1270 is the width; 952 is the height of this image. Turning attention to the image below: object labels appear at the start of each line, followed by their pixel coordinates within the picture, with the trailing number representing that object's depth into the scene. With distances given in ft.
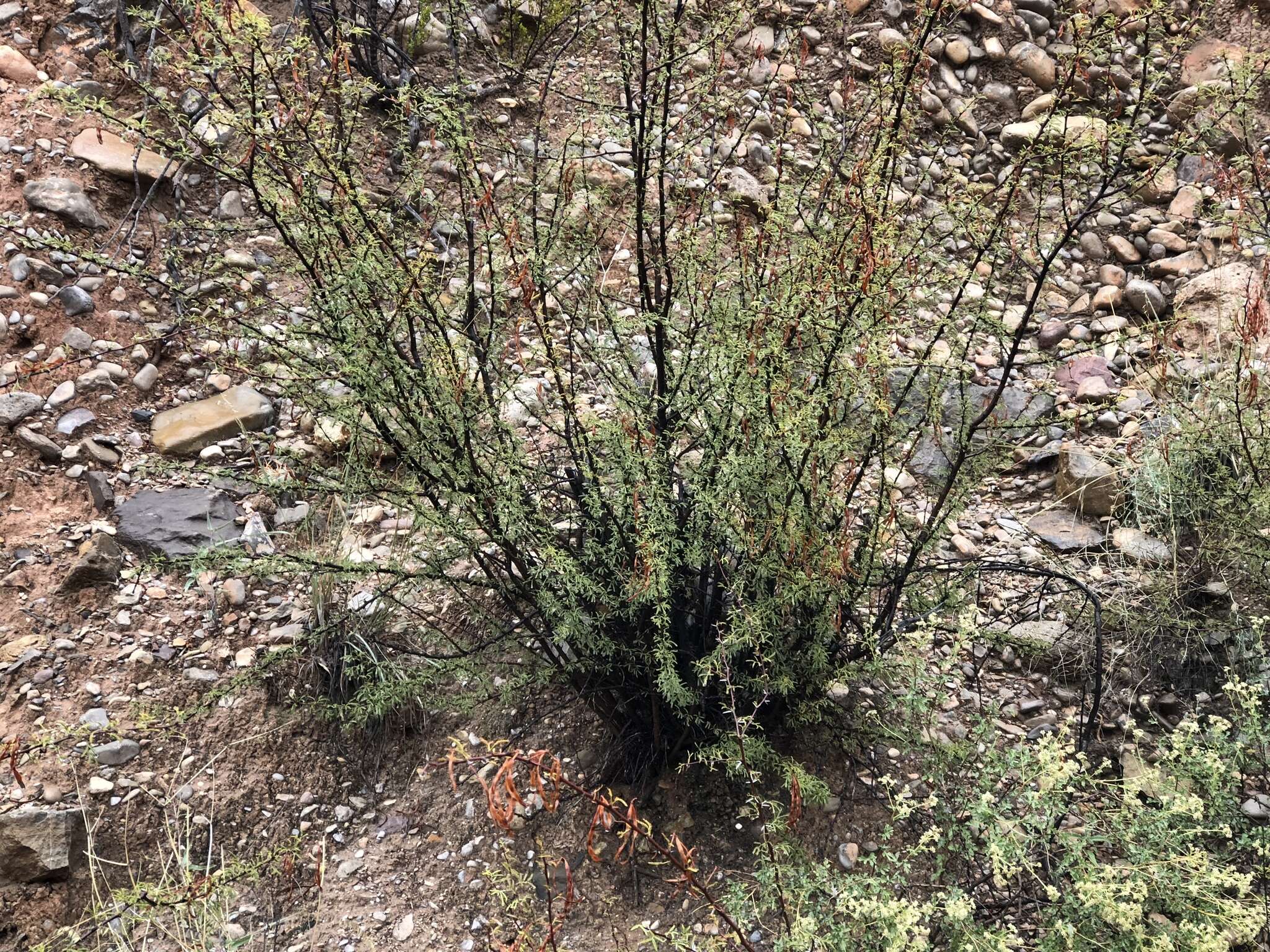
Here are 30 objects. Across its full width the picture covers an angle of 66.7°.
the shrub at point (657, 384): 7.50
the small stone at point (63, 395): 12.39
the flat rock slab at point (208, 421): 12.59
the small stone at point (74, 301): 13.08
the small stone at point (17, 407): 12.04
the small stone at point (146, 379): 13.00
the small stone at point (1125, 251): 15.58
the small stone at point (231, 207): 14.70
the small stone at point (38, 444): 11.97
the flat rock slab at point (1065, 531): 11.60
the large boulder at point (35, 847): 9.25
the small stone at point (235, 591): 11.65
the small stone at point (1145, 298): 14.73
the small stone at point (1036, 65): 17.60
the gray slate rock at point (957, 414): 12.40
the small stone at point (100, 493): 11.89
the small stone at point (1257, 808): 8.68
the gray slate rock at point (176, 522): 11.62
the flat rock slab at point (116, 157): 14.12
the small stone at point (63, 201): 13.52
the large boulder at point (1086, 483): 11.71
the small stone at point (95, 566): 11.16
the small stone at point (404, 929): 9.05
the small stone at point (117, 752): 10.06
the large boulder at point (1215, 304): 13.38
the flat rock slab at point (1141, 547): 10.76
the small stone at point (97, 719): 10.22
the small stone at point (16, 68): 14.44
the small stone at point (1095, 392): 13.25
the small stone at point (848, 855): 8.80
